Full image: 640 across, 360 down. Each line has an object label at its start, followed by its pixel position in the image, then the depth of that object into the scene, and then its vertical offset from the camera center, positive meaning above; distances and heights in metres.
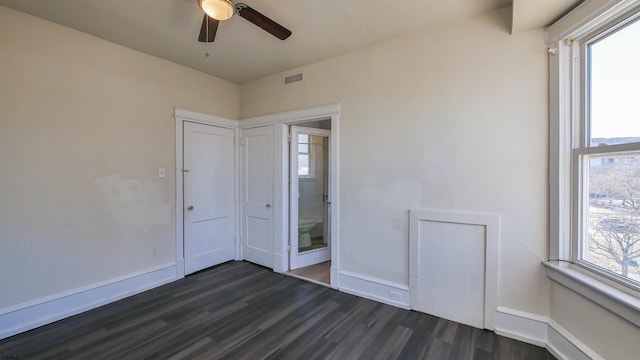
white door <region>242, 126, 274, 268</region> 3.84 -0.23
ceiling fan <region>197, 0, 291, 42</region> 1.80 +1.17
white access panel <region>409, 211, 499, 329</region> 2.31 -0.79
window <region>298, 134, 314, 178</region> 3.89 +0.33
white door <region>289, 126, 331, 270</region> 3.79 -0.27
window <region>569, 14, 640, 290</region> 1.60 +0.17
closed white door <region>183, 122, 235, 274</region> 3.59 -0.24
